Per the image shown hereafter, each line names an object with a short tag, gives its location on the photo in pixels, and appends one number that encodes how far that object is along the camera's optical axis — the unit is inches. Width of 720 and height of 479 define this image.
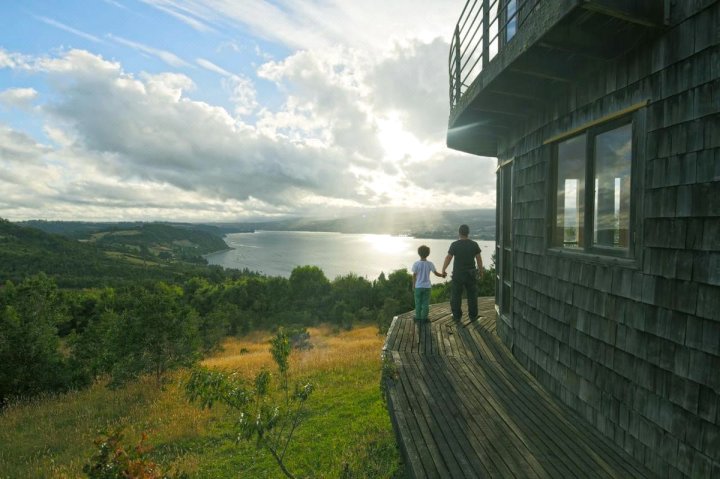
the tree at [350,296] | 1610.5
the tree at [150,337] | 443.3
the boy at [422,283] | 295.3
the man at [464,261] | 280.8
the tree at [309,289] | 1788.1
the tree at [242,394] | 138.5
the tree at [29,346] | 509.0
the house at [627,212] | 103.4
